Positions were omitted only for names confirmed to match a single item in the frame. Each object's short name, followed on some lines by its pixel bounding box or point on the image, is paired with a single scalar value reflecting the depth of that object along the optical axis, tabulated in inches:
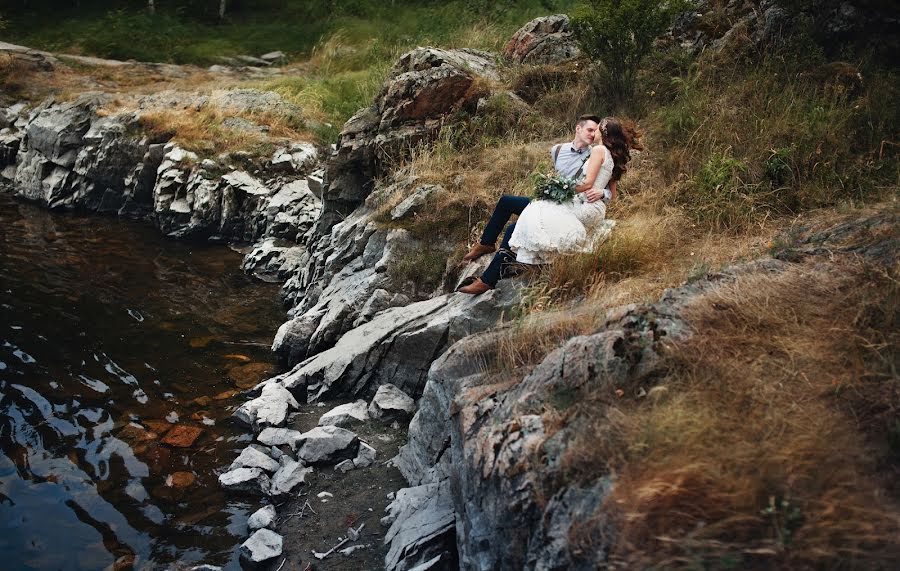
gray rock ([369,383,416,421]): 298.2
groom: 301.9
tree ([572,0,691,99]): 456.1
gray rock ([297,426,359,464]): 273.0
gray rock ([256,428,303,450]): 286.3
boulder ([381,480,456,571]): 200.5
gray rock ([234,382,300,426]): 302.5
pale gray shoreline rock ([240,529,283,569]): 222.3
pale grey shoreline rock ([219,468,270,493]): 260.8
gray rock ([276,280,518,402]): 291.4
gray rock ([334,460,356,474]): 268.1
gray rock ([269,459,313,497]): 257.0
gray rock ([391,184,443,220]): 405.1
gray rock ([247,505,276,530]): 240.1
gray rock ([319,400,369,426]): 296.7
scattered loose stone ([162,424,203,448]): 294.7
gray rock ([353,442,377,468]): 270.7
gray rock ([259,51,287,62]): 1134.4
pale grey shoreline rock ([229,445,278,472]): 270.5
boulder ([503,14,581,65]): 553.6
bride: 280.8
